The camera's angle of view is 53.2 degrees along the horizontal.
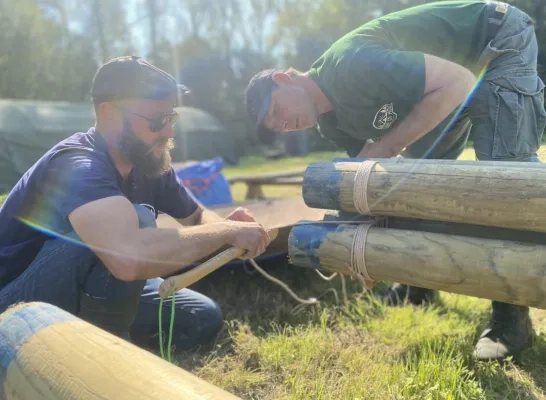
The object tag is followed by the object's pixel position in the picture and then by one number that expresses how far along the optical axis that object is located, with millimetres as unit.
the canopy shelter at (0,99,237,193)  9773
